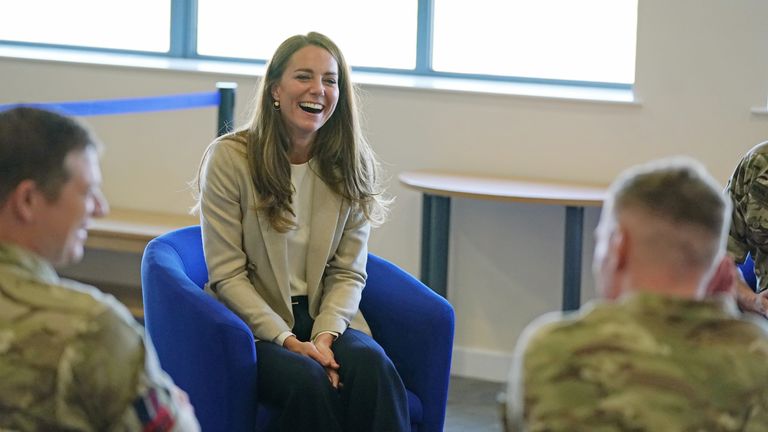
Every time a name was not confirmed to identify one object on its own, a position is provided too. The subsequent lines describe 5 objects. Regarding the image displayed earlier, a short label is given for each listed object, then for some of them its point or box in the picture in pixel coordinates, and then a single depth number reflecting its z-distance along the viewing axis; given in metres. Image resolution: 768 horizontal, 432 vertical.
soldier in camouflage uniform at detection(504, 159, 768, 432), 2.63
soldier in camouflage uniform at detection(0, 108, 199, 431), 2.73
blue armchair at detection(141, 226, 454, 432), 4.73
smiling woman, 4.87
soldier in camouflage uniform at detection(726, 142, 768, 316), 5.10
